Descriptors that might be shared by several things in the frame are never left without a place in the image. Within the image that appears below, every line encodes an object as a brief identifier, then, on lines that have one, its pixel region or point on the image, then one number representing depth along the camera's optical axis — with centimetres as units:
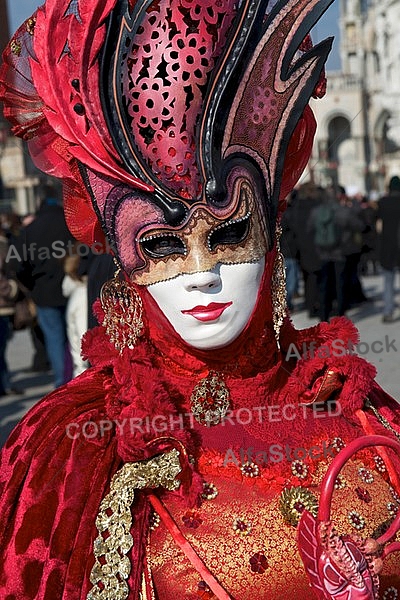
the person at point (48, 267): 707
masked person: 208
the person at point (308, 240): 1098
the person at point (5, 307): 853
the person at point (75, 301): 626
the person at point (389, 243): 1139
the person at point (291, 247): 1094
